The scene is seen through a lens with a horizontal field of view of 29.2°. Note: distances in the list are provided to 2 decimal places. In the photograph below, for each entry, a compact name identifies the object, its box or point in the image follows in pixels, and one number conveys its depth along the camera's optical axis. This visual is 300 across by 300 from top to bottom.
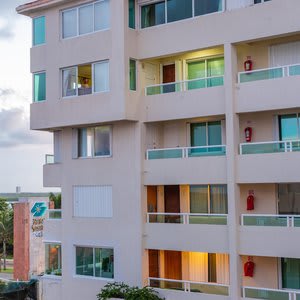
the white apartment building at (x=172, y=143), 19.56
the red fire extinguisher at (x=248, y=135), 20.62
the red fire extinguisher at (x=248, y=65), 20.64
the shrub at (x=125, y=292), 20.75
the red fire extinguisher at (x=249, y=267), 20.22
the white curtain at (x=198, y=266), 22.00
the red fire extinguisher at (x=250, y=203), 20.33
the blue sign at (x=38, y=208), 47.69
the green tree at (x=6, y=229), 57.31
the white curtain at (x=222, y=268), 21.42
